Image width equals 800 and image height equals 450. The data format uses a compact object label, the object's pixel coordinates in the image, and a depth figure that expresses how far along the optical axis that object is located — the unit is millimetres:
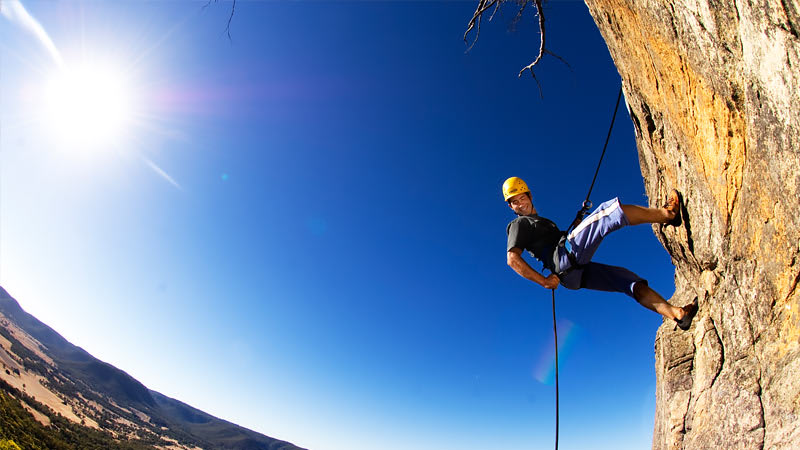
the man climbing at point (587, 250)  4184
